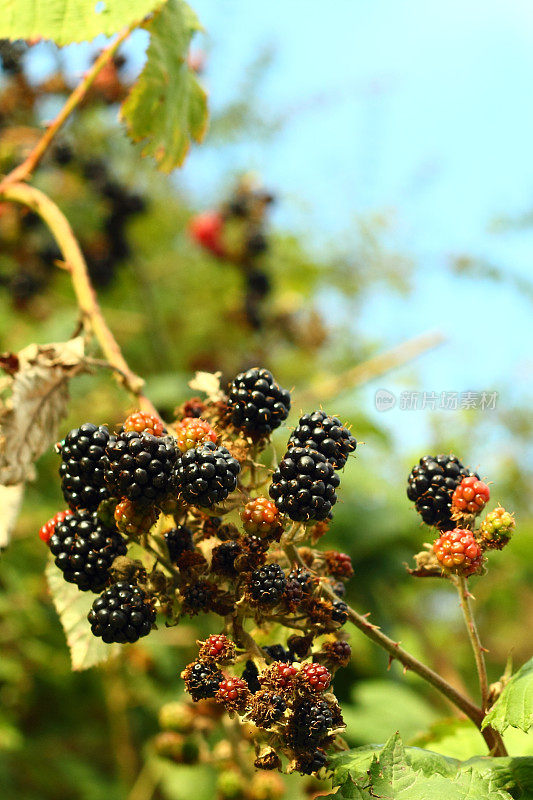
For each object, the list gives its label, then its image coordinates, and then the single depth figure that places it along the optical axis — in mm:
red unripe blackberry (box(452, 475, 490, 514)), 614
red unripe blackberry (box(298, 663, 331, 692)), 577
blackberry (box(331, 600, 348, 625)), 593
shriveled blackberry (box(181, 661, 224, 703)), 582
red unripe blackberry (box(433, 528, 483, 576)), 603
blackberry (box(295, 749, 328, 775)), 576
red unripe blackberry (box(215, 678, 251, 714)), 578
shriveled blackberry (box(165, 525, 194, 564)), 607
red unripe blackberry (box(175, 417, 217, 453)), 607
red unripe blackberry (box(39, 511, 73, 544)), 625
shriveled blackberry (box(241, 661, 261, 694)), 595
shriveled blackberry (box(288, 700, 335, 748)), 574
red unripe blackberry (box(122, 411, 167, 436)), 610
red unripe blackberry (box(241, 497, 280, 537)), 591
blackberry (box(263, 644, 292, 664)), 601
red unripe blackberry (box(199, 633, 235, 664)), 585
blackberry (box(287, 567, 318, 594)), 595
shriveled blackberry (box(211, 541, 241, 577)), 593
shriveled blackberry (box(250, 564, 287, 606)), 582
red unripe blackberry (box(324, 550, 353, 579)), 612
